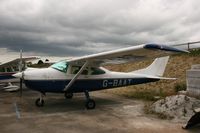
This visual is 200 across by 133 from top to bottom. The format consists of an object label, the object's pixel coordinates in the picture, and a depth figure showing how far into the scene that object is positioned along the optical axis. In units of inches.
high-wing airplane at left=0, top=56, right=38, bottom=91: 425.1
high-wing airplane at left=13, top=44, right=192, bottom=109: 251.7
